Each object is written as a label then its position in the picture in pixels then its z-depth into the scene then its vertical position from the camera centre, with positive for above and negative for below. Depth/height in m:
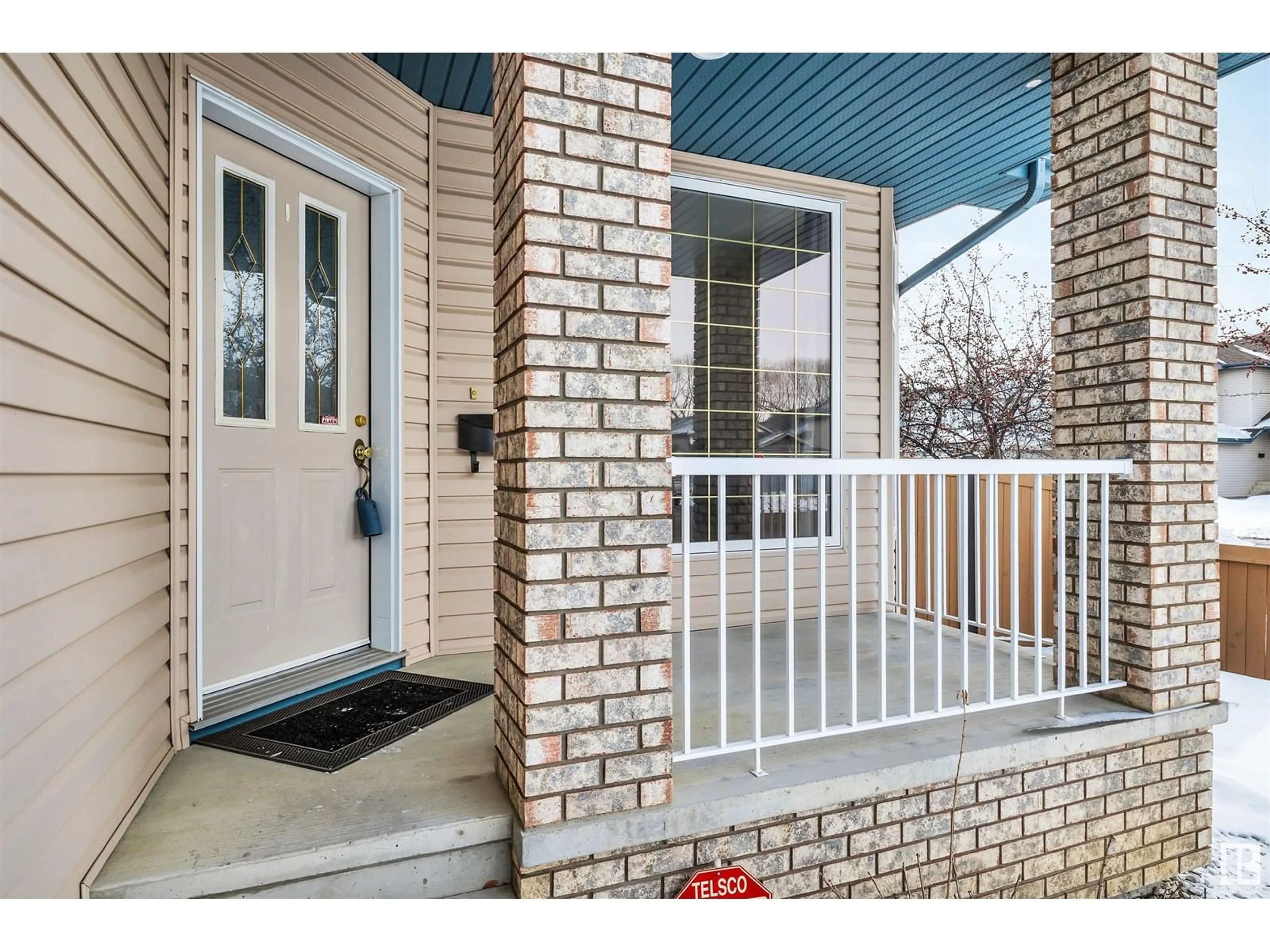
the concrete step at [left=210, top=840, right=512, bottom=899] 1.67 -0.95
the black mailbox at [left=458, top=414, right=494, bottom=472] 3.27 +0.18
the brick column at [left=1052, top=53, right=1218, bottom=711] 2.50 +0.45
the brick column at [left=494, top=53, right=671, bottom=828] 1.70 +0.10
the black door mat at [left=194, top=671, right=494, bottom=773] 2.21 -0.83
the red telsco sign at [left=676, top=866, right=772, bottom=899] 1.88 -1.07
